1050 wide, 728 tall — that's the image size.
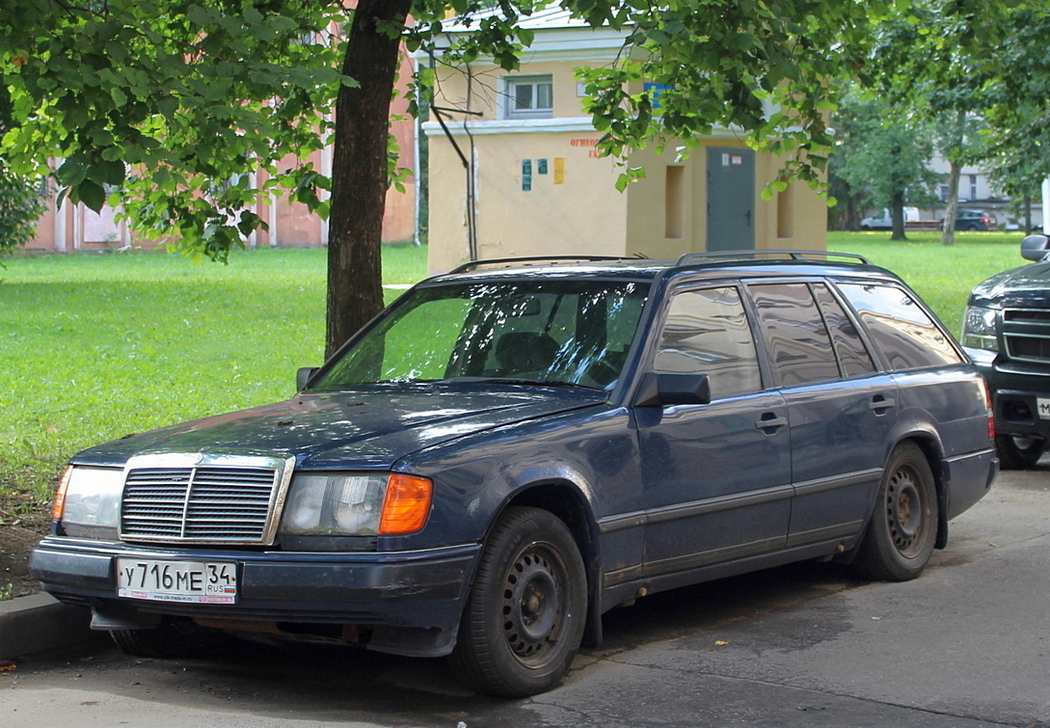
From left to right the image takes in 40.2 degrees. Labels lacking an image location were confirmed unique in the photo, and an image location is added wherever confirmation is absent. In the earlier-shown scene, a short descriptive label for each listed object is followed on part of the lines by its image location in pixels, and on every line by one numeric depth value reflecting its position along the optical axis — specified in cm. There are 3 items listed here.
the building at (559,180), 2256
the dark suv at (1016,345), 1046
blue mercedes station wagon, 489
